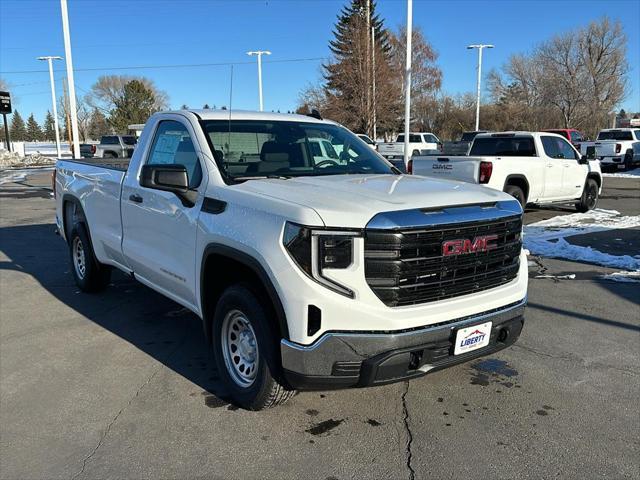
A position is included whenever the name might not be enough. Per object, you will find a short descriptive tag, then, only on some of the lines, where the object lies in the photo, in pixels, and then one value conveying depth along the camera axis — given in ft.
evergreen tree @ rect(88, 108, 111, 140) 285.23
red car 93.84
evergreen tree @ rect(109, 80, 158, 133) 237.86
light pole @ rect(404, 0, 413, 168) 63.05
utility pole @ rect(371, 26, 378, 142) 98.73
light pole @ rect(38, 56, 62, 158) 142.61
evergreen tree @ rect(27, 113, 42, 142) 372.19
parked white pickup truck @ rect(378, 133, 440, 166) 96.65
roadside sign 136.05
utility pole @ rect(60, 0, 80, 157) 67.00
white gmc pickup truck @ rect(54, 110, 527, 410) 9.56
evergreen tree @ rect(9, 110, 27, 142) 336.20
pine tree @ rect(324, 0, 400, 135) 99.19
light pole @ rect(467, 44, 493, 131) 132.57
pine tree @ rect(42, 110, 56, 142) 351.07
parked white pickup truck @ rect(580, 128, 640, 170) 86.38
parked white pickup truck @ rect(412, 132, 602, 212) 34.94
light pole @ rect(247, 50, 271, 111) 117.45
